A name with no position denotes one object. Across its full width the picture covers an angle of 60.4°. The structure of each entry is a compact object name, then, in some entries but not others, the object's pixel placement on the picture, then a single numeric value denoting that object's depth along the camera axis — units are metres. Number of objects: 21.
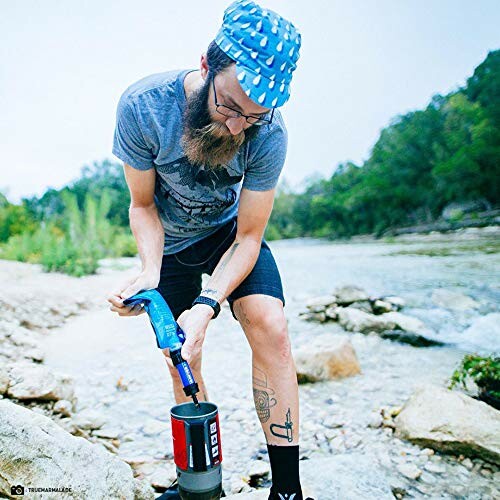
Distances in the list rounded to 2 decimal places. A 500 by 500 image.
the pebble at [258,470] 2.43
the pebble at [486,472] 2.30
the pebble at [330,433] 2.88
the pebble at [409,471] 2.35
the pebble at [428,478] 2.30
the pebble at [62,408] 2.79
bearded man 1.81
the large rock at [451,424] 2.42
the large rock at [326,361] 3.81
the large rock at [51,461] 1.57
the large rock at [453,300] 7.05
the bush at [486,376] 3.02
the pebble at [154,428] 2.96
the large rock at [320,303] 6.86
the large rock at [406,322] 5.60
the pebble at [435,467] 2.38
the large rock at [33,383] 2.66
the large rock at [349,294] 7.19
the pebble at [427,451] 2.54
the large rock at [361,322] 5.50
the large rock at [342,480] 2.06
